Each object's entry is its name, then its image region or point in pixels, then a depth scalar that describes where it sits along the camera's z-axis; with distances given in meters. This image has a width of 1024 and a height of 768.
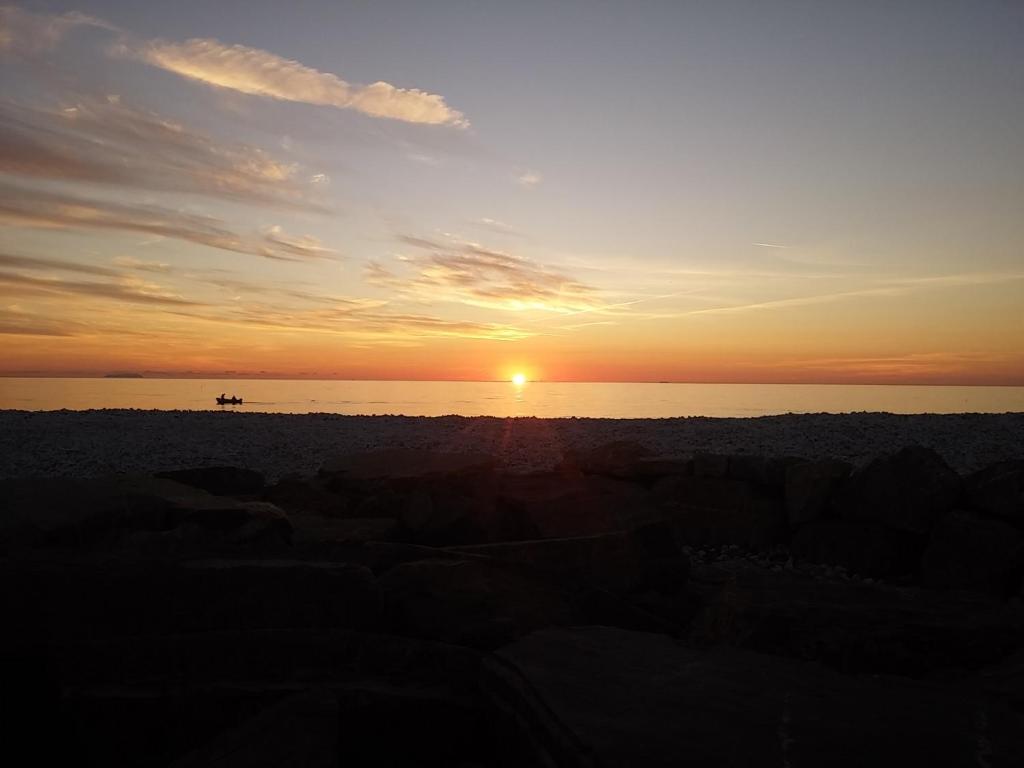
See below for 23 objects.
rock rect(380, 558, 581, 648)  4.05
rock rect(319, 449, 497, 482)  8.42
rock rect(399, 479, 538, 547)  6.78
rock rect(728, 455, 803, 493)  8.61
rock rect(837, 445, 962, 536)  6.91
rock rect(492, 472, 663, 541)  7.65
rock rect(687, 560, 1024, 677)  3.77
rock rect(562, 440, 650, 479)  9.40
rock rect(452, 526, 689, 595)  5.44
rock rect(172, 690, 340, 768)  2.54
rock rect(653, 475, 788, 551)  8.32
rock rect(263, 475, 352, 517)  7.90
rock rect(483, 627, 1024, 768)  2.43
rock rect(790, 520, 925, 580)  7.14
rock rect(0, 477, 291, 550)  5.14
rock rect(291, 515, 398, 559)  6.12
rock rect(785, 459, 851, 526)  7.72
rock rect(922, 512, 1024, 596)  6.29
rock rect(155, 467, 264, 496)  8.59
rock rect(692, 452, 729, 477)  8.88
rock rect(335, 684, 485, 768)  3.11
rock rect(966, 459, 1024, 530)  6.48
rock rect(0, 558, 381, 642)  3.80
